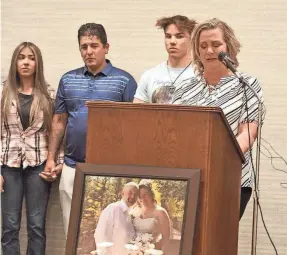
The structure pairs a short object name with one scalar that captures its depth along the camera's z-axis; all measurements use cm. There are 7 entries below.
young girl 595
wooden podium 324
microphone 376
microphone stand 386
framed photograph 319
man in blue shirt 565
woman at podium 404
